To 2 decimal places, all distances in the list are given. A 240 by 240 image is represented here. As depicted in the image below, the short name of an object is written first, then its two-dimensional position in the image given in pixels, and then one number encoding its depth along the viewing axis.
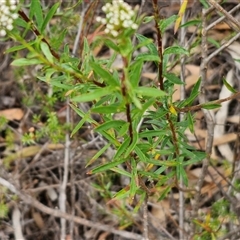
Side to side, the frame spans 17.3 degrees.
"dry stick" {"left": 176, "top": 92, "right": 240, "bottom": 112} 0.61
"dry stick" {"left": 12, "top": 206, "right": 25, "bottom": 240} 0.98
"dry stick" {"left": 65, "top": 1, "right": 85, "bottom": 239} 0.96
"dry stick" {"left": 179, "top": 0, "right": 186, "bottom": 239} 0.86
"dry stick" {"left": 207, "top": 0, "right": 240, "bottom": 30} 0.61
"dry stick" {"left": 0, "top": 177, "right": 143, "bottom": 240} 0.88
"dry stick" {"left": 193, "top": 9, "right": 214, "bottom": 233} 0.73
